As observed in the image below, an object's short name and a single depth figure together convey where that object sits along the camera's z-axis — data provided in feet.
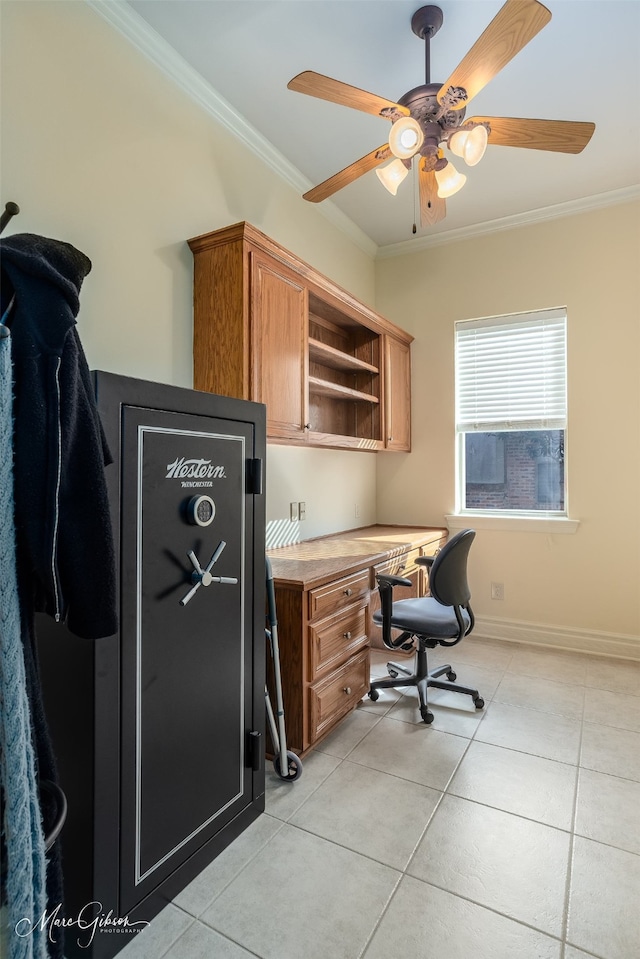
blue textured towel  2.54
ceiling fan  5.28
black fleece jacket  2.80
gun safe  4.08
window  12.01
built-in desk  6.89
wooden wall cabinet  7.39
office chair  8.11
